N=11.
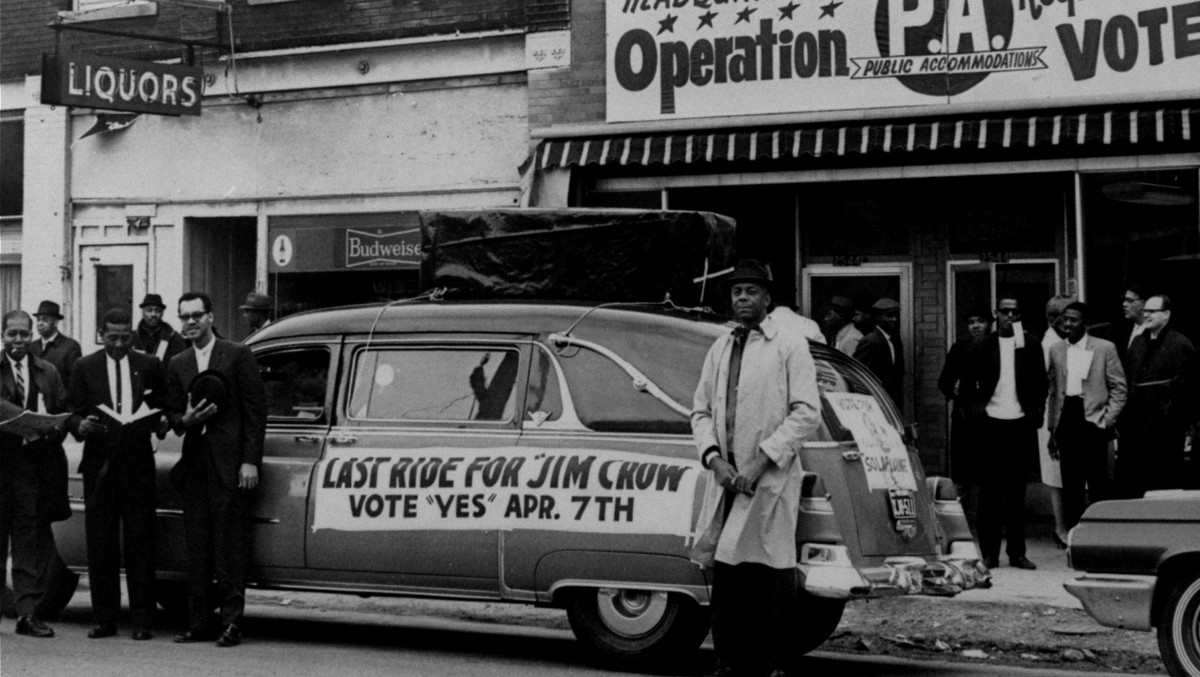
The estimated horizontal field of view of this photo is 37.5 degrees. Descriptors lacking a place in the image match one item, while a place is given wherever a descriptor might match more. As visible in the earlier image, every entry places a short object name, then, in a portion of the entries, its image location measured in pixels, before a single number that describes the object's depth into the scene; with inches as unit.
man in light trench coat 307.7
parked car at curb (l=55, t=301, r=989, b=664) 342.0
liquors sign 637.3
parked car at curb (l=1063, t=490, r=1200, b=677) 308.3
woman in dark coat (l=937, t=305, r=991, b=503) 517.7
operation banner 535.8
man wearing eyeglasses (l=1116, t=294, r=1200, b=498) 490.6
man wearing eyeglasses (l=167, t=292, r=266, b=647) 383.6
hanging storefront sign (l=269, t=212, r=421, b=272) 666.2
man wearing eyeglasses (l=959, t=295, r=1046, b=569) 502.6
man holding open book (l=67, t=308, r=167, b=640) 396.8
